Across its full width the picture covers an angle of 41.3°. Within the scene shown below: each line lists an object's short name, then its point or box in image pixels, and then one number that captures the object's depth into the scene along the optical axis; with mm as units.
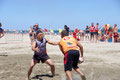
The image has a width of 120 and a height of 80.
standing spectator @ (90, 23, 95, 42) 16312
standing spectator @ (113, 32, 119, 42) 17469
